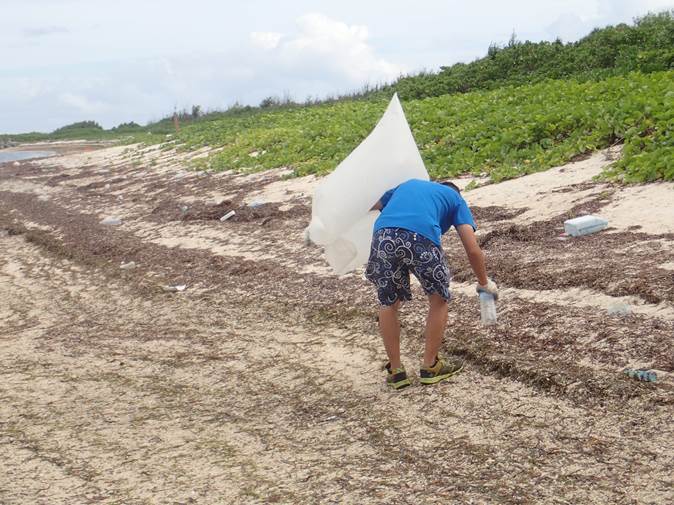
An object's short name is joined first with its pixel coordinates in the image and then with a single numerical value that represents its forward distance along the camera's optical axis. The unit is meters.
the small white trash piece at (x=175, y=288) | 9.85
